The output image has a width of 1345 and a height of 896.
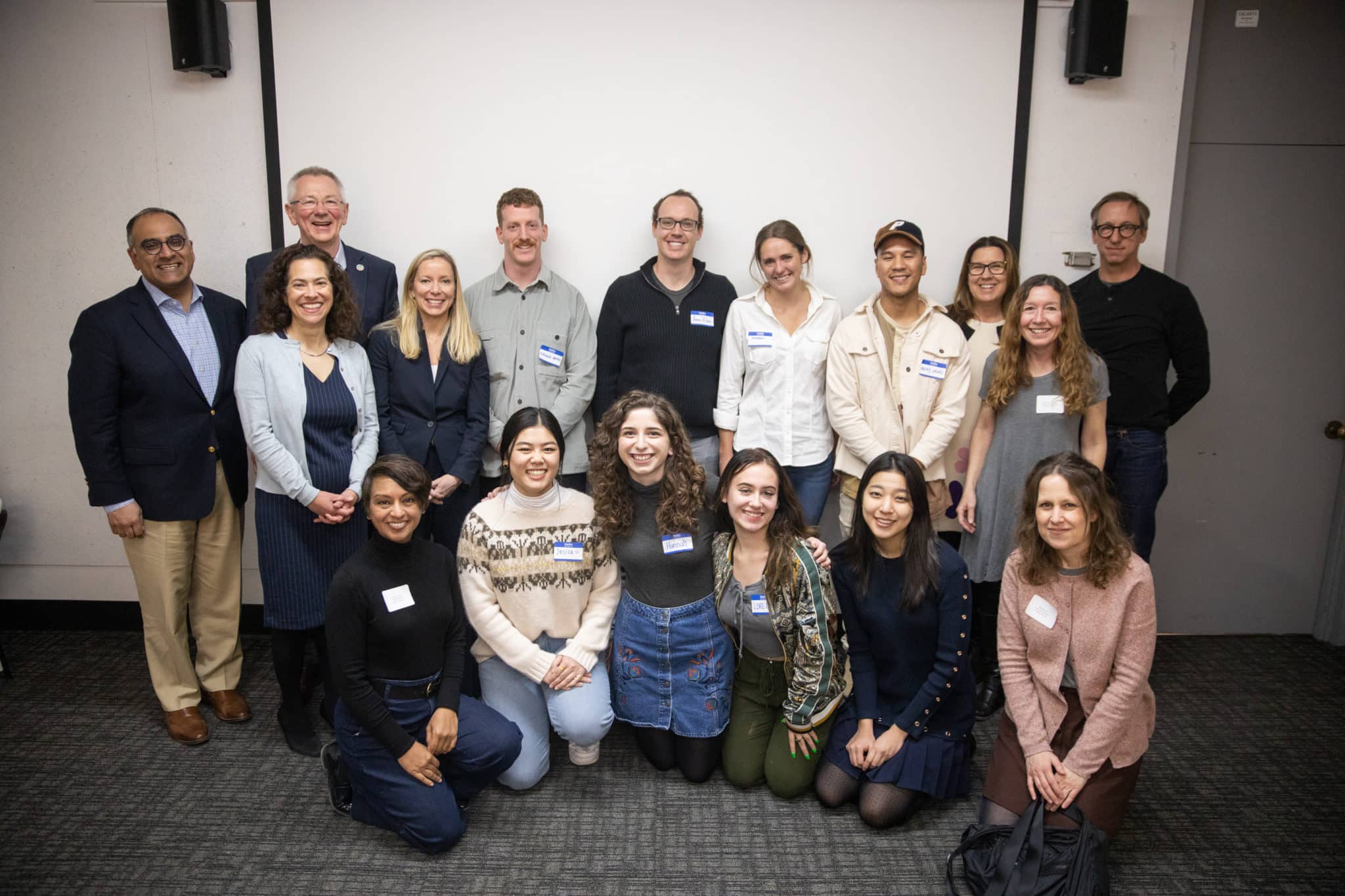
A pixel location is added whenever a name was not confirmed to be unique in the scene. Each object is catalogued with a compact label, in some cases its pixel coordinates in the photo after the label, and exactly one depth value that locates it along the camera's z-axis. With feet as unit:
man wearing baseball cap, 9.48
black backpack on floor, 6.48
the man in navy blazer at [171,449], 8.76
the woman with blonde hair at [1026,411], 8.75
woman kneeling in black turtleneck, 7.38
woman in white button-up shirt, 9.83
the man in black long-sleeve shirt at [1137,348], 9.76
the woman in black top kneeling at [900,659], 7.68
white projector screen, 10.71
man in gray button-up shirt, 9.90
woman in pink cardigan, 7.02
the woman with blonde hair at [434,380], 9.43
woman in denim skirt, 8.25
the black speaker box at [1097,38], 10.30
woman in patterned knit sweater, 8.30
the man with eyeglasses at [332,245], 9.66
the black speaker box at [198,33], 10.34
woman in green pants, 7.89
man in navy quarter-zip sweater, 10.03
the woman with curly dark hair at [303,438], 8.61
